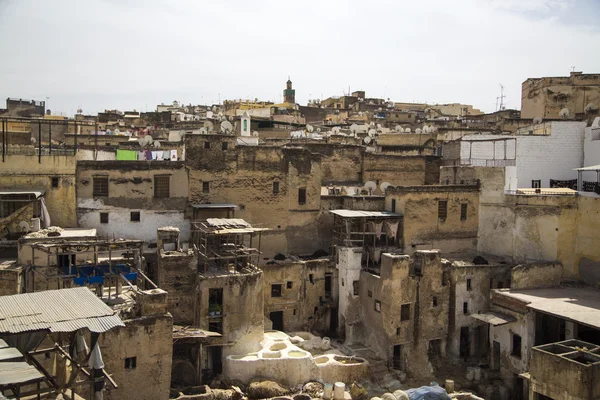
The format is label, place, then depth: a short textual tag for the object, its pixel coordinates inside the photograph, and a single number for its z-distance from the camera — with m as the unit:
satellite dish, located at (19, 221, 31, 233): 26.33
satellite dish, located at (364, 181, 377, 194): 35.58
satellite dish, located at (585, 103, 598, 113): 42.28
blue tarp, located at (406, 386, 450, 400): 22.98
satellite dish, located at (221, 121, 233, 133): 39.28
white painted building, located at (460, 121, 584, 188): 35.72
